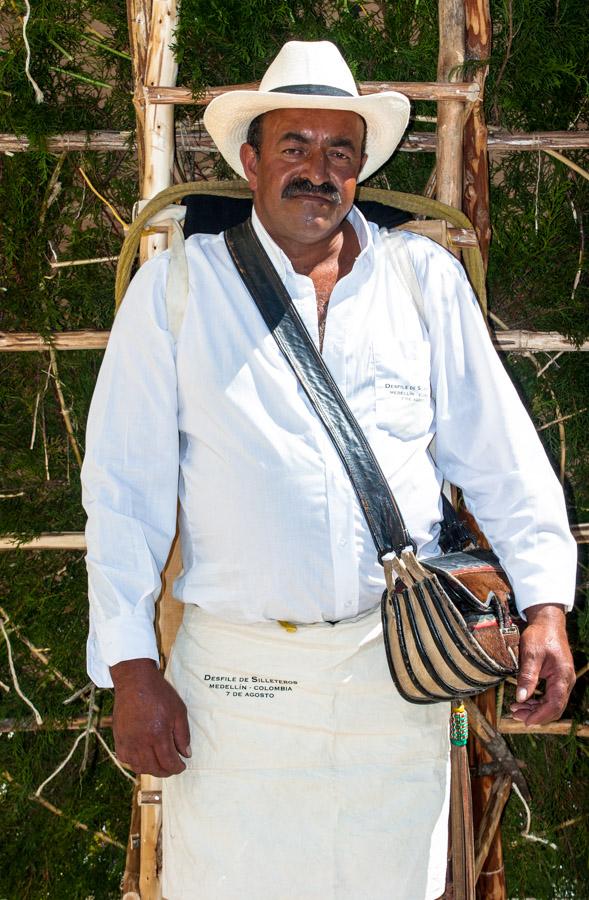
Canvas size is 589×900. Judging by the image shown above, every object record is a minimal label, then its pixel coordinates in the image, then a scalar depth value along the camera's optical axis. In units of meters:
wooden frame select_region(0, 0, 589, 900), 2.41
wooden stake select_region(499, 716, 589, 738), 2.81
